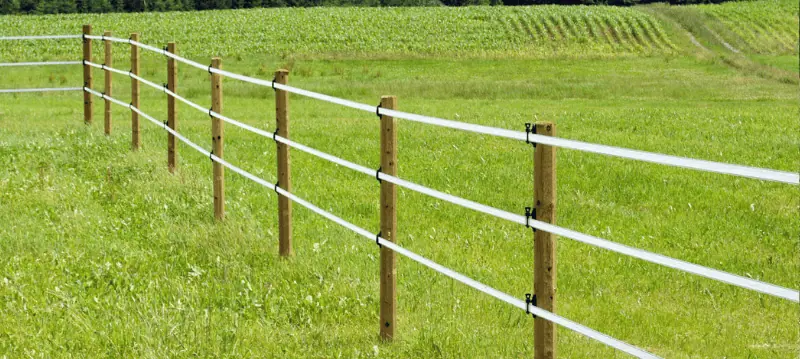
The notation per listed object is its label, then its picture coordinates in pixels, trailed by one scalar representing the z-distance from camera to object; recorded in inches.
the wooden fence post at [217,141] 850.1
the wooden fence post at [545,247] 427.2
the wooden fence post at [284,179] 717.3
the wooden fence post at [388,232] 557.9
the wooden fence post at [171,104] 1019.9
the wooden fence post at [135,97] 1196.5
